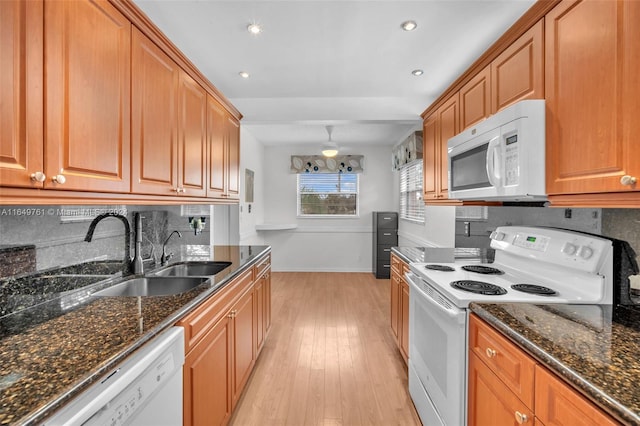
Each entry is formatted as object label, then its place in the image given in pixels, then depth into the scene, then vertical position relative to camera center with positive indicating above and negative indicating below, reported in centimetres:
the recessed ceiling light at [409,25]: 188 +123
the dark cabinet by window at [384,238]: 541 -49
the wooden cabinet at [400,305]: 237 -82
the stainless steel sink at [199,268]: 216 -43
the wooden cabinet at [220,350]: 126 -76
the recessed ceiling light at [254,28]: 192 +123
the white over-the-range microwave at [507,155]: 134 +31
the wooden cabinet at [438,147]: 232 +59
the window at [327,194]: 600 +37
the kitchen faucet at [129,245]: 159 -21
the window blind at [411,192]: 441 +33
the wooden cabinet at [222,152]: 226 +53
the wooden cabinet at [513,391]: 80 -59
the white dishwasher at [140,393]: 70 -52
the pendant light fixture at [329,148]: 462 +102
